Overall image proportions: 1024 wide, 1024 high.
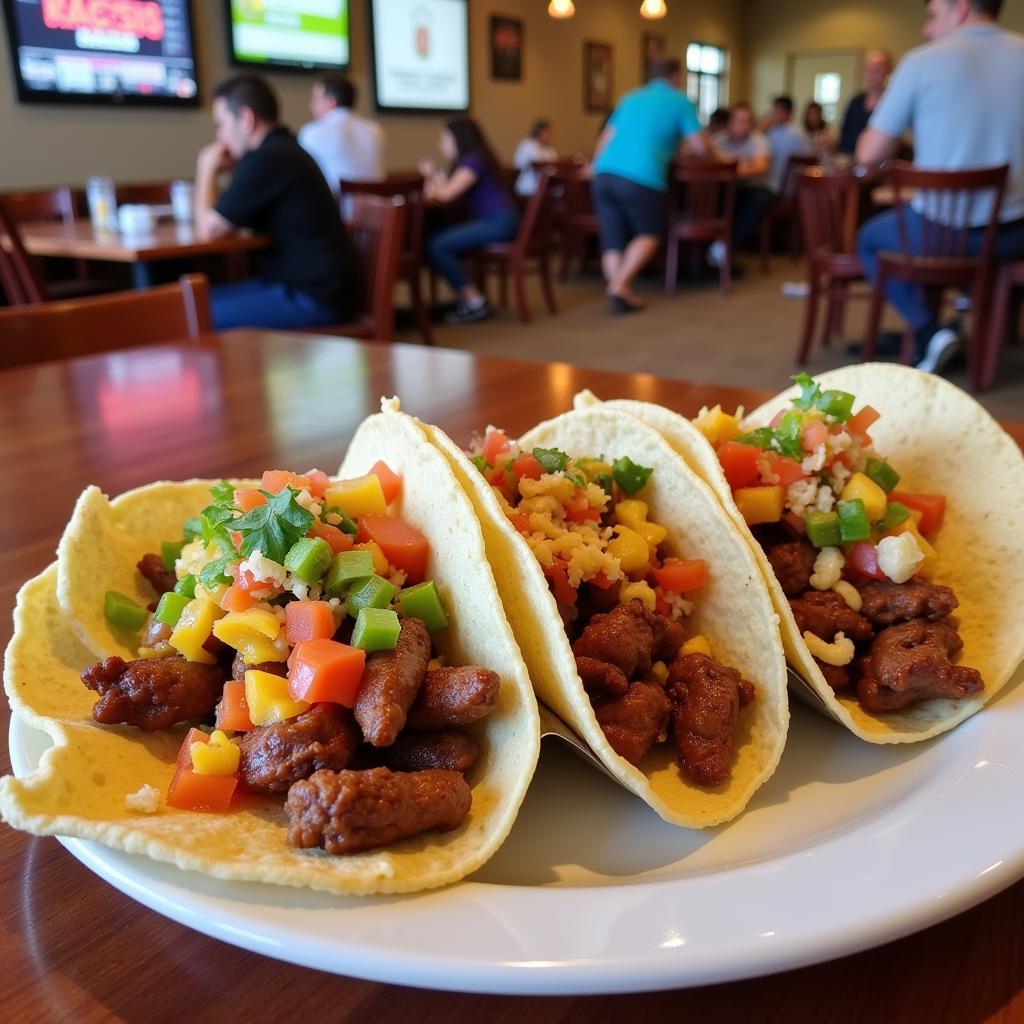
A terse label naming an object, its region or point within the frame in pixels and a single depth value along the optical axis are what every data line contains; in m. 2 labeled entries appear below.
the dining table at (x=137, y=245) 4.89
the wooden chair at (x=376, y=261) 4.46
